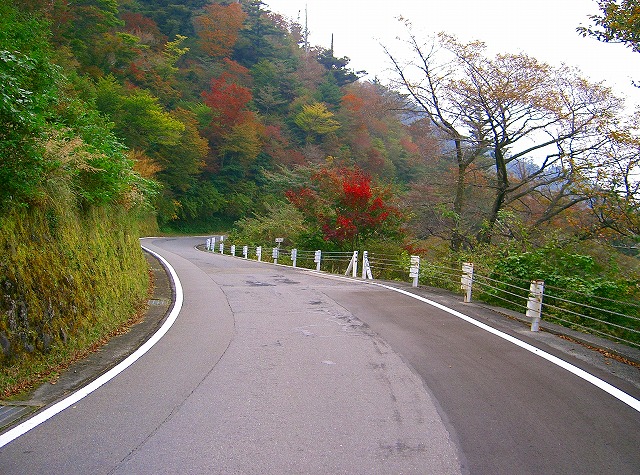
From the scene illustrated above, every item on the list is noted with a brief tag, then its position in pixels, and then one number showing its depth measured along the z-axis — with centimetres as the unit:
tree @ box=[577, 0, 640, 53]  927
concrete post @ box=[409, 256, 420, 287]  1636
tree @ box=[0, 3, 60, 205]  605
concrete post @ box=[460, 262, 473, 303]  1315
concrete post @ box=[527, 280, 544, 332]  984
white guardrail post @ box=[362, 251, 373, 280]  2033
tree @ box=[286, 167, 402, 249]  2455
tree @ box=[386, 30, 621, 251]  1995
